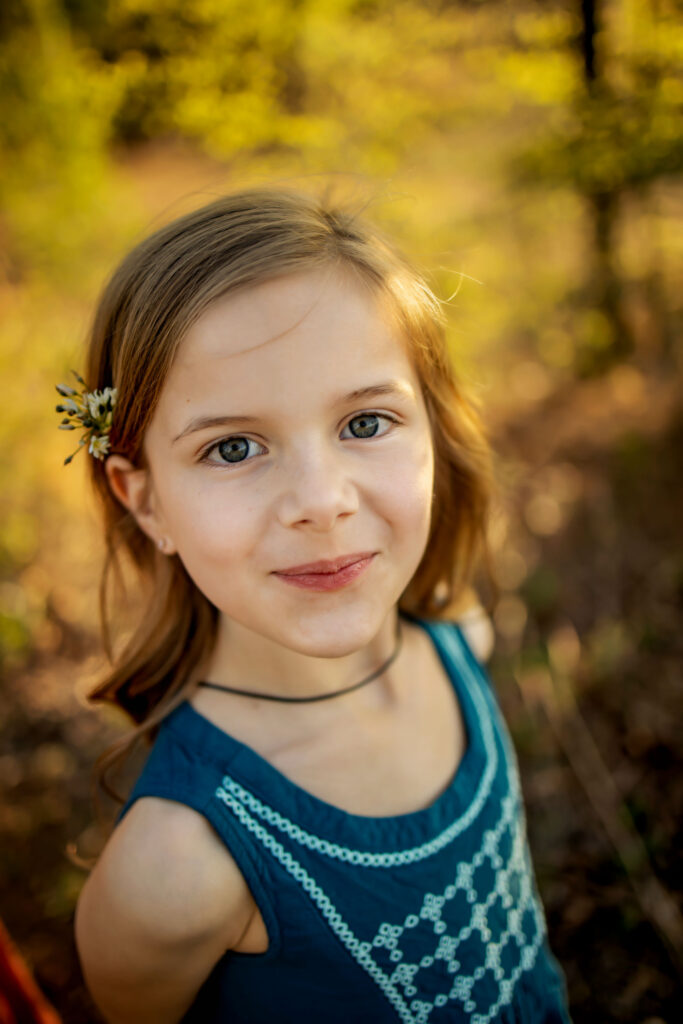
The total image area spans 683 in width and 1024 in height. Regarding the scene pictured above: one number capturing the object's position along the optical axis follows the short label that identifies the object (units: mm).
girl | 539
